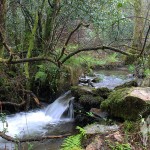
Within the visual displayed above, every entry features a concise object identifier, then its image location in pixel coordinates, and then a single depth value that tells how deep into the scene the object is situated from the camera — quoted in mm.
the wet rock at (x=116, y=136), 3556
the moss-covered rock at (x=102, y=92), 6188
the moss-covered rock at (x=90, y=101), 5874
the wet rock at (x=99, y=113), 5070
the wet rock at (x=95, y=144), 3433
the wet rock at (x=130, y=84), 6451
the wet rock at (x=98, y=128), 3906
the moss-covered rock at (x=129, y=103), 4172
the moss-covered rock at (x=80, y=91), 6320
